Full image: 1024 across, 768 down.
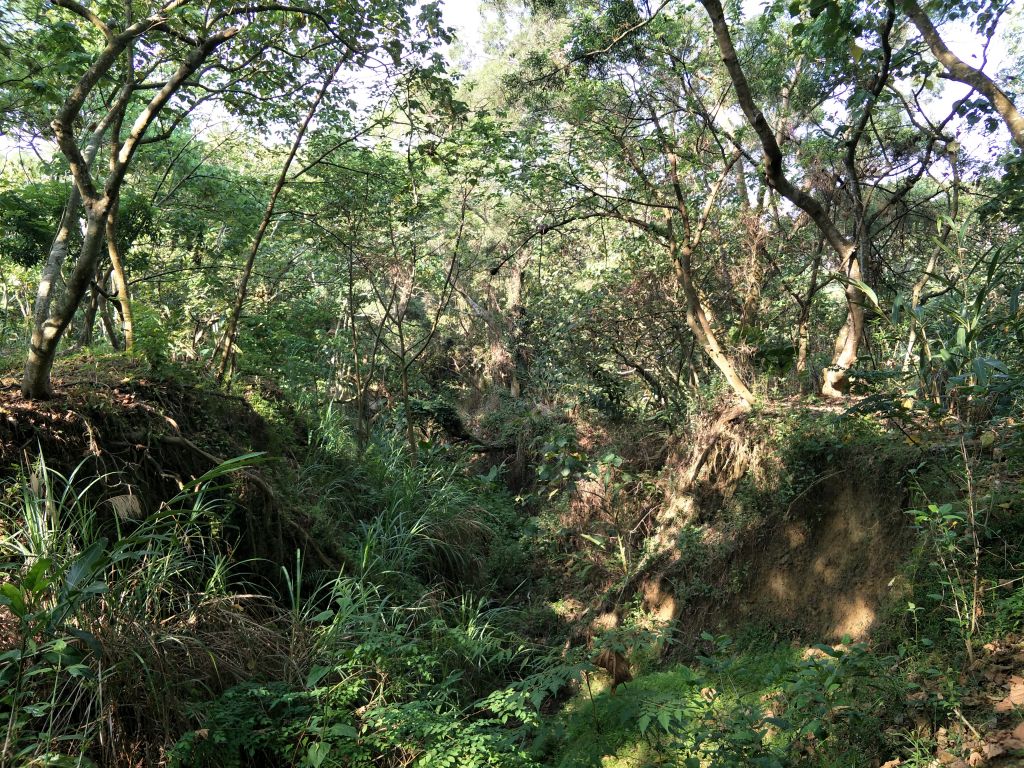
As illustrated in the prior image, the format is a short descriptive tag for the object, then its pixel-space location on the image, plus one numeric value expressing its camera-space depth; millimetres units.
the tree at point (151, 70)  3605
